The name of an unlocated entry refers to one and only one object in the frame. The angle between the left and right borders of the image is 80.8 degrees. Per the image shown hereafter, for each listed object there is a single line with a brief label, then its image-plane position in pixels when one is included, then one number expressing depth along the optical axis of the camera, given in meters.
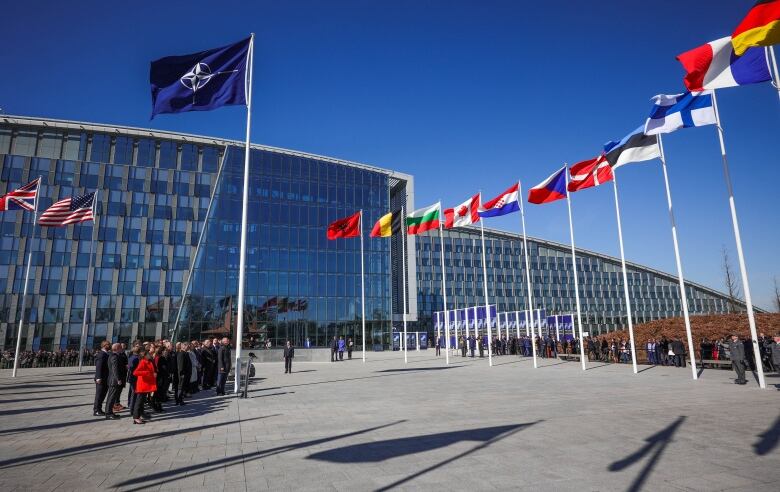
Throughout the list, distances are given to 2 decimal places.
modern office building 55.91
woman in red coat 10.86
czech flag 24.42
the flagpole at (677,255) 18.28
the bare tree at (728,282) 56.16
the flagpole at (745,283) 14.84
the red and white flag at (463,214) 28.84
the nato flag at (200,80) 15.27
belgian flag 32.33
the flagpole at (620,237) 21.36
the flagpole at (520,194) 26.88
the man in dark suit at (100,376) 11.95
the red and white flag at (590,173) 22.02
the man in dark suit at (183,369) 14.34
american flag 28.12
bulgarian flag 30.77
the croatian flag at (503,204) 27.05
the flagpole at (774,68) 11.86
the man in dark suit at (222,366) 16.12
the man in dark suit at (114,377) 11.66
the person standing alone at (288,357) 25.41
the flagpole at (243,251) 16.12
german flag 9.99
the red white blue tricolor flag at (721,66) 12.41
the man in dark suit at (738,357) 16.06
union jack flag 26.58
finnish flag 16.45
